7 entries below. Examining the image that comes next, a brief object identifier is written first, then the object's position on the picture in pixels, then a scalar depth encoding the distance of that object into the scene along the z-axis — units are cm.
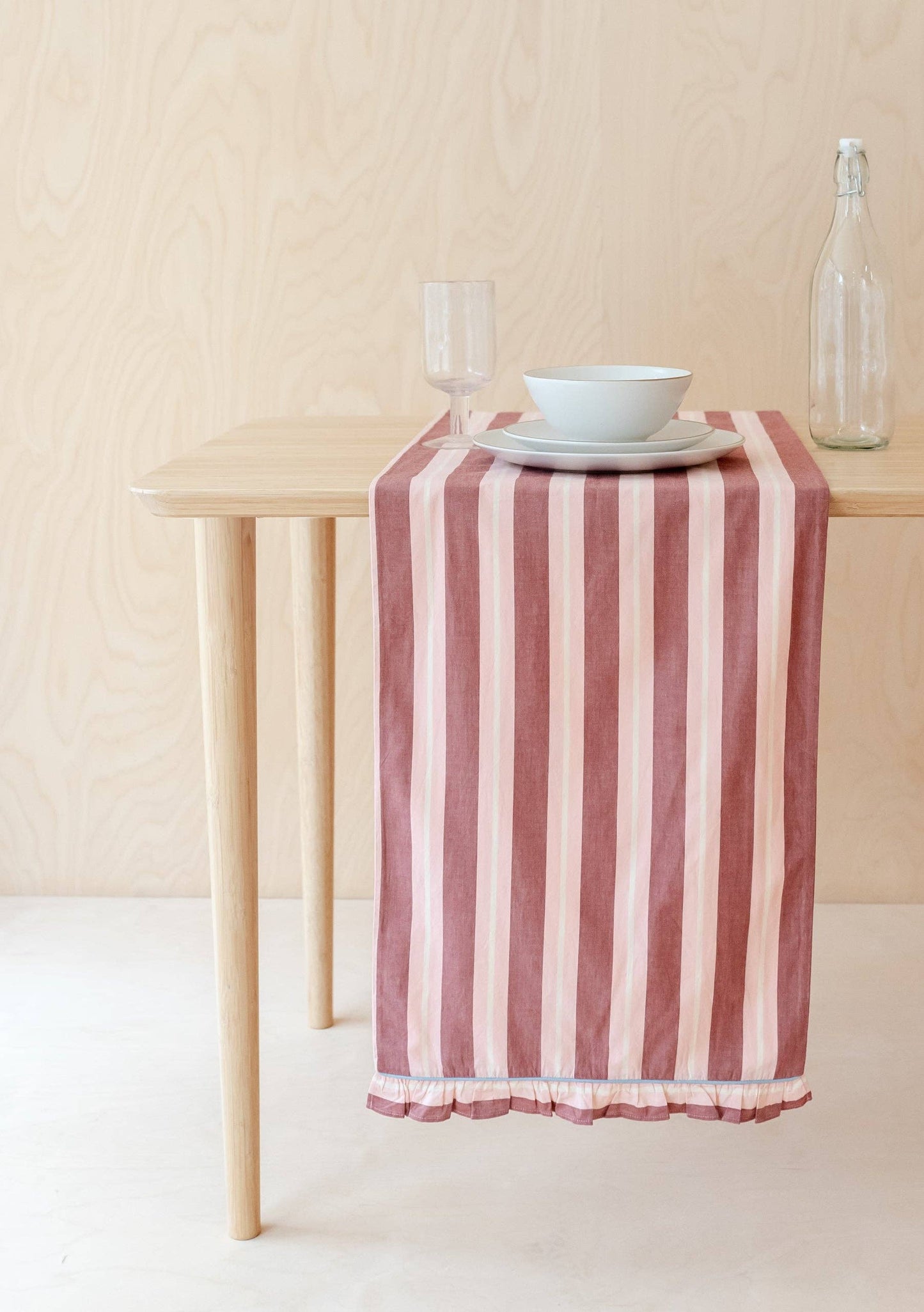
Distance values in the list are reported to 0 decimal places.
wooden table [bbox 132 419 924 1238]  98
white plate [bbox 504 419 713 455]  103
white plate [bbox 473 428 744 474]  100
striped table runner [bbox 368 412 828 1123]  97
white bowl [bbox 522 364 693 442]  102
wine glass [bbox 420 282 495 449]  109
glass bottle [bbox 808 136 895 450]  115
